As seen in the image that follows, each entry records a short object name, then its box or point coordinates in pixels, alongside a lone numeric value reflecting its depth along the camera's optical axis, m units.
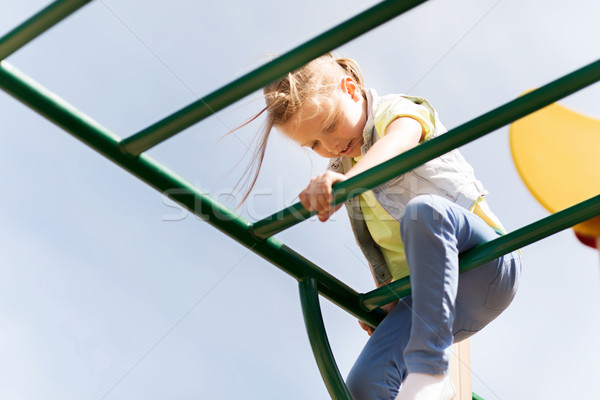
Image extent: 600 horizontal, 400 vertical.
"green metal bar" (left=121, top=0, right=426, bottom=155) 2.32
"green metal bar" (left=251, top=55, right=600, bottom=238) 2.33
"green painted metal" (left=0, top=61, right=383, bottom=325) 2.45
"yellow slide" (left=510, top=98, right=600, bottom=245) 2.52
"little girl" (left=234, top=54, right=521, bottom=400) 2.52
